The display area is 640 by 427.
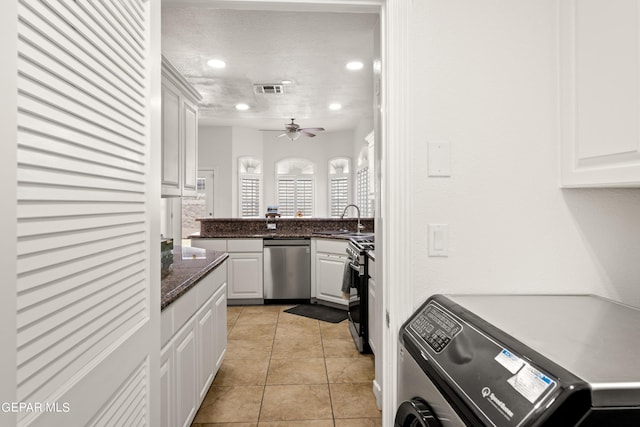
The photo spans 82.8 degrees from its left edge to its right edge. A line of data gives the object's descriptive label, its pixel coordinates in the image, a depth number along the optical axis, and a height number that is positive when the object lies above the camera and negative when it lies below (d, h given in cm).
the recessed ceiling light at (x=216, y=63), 388 +162
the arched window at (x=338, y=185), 820 +63
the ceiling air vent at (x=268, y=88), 467 +164
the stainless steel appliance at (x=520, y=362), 66 -32
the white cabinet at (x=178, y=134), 221 +53
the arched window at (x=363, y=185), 676 +54
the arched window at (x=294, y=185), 838 +63
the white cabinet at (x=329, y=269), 440 -71
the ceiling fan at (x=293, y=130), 597 +136
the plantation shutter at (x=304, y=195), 842 +40
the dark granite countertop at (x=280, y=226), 499 -20
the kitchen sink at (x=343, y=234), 432 -28
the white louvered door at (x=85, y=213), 61 +0
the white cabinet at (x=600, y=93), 100 +37
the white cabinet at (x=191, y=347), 157 -73
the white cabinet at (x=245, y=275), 467 -81
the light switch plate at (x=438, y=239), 131 -9
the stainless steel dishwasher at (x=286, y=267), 472 -72
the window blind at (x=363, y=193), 680 +40
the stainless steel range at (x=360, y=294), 300 -70
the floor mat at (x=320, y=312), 417 -121
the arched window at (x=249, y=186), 774 +57
